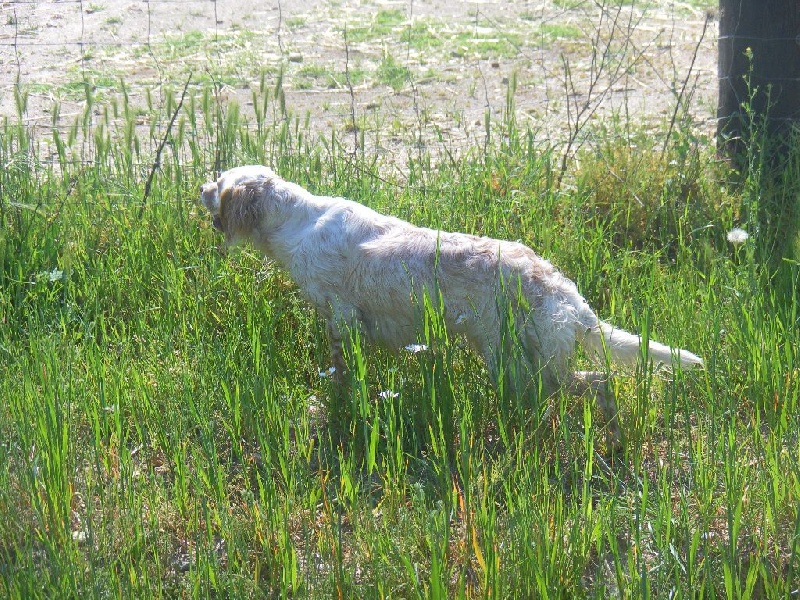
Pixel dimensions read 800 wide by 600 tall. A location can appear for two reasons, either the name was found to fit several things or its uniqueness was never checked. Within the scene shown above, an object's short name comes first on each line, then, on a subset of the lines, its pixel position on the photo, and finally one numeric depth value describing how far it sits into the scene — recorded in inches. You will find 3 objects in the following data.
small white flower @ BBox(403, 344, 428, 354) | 260.8
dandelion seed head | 340.0
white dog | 275.6
